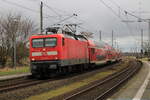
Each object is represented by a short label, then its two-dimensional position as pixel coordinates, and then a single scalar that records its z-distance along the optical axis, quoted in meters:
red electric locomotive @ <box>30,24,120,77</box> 20.33
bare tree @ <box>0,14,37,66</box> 46.52
